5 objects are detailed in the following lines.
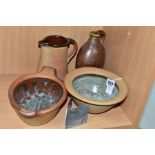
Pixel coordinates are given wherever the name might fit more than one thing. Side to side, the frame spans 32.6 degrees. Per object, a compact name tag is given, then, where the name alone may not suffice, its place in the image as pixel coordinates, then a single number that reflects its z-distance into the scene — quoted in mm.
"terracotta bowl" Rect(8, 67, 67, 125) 897
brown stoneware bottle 1021
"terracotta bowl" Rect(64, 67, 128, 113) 880
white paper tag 972
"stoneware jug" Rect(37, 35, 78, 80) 979
